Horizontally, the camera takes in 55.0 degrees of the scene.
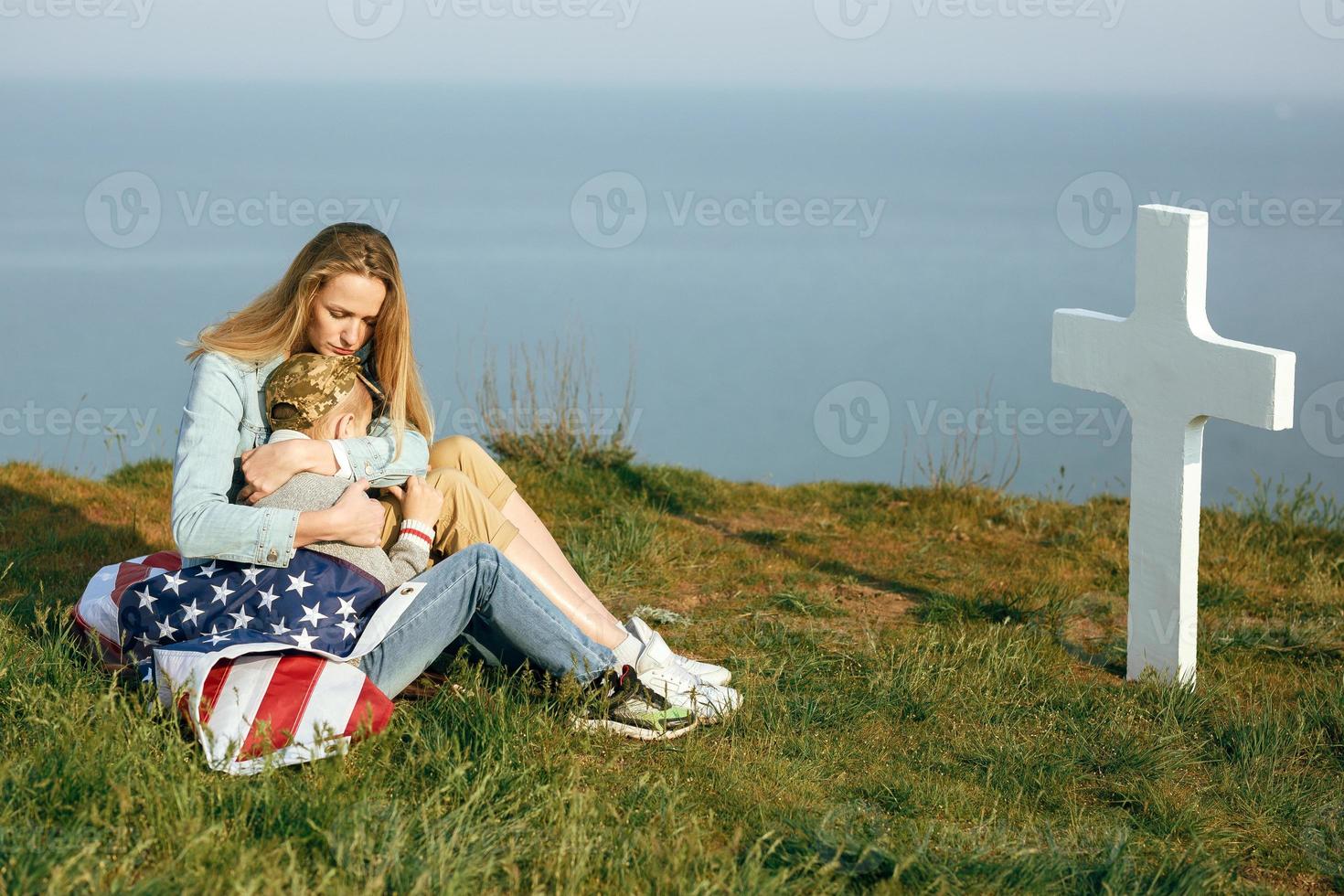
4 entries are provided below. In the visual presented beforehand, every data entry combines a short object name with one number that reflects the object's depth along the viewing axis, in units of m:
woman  3.42
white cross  4.26
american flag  3.06
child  3.54
